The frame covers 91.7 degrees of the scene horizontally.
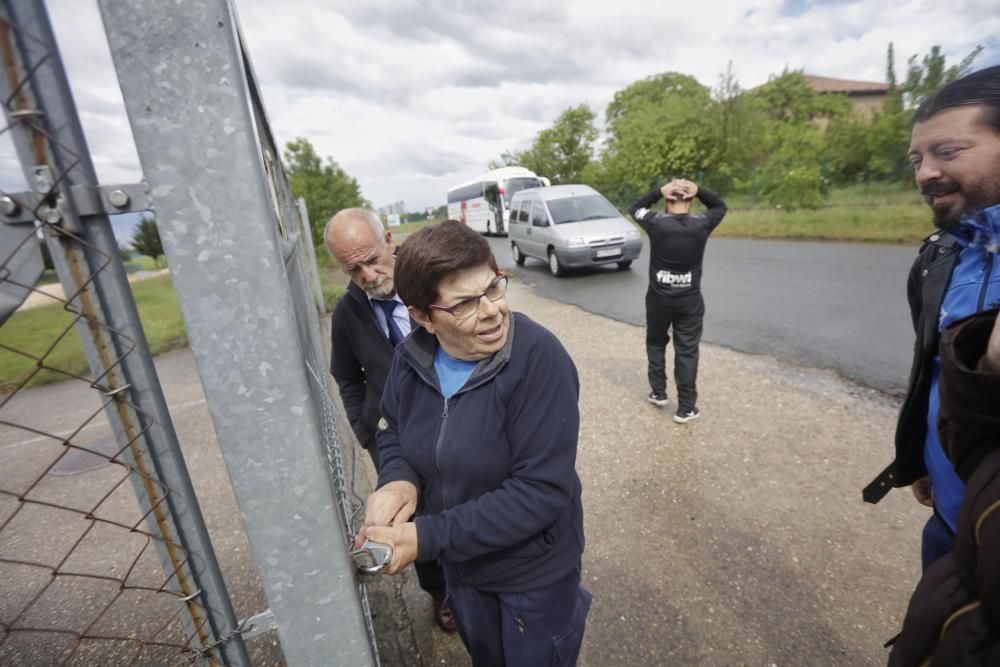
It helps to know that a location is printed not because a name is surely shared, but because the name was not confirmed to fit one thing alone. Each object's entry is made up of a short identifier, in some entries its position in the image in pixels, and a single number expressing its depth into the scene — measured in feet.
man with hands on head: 12.70
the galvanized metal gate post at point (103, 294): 2.47
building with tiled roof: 144.05
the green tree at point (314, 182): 47.24
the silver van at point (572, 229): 34.60
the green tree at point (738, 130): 75.25
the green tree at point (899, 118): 52.49
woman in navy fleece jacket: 4.17
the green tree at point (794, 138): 53.88
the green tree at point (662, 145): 84.46
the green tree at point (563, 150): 82.12
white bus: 73.00
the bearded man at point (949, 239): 4.41
